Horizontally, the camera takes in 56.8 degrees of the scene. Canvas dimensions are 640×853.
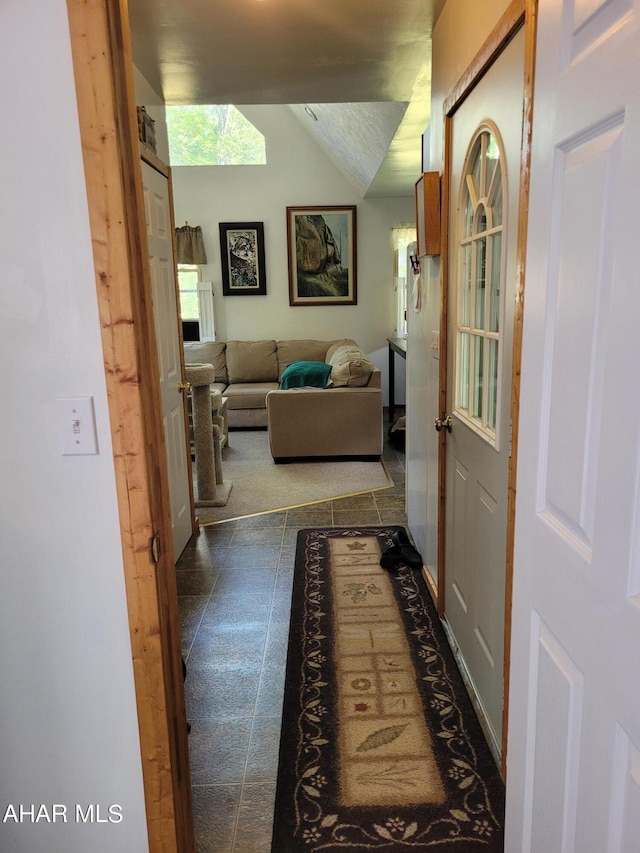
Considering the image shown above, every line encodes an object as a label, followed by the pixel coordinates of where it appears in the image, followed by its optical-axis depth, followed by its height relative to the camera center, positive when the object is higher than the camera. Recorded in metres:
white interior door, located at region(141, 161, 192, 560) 2.86 -0.18
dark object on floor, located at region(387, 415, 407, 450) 5.71 -1.30
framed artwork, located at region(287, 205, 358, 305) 6.96 +0.54
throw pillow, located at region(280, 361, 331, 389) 5.31 -0.65
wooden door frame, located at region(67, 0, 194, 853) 1.00 -0.16
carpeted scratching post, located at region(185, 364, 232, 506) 3.90 -0.89
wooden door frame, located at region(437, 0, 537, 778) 1.19 +0.44
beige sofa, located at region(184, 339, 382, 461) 4.96 -0.94
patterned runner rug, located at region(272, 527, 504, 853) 1.56 -1.36
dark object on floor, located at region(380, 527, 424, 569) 3.07 -1.32
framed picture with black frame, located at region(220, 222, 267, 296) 7.00 +0.53
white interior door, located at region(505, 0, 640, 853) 0.70 -0.20
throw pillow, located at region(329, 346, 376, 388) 5.01 -0.59
